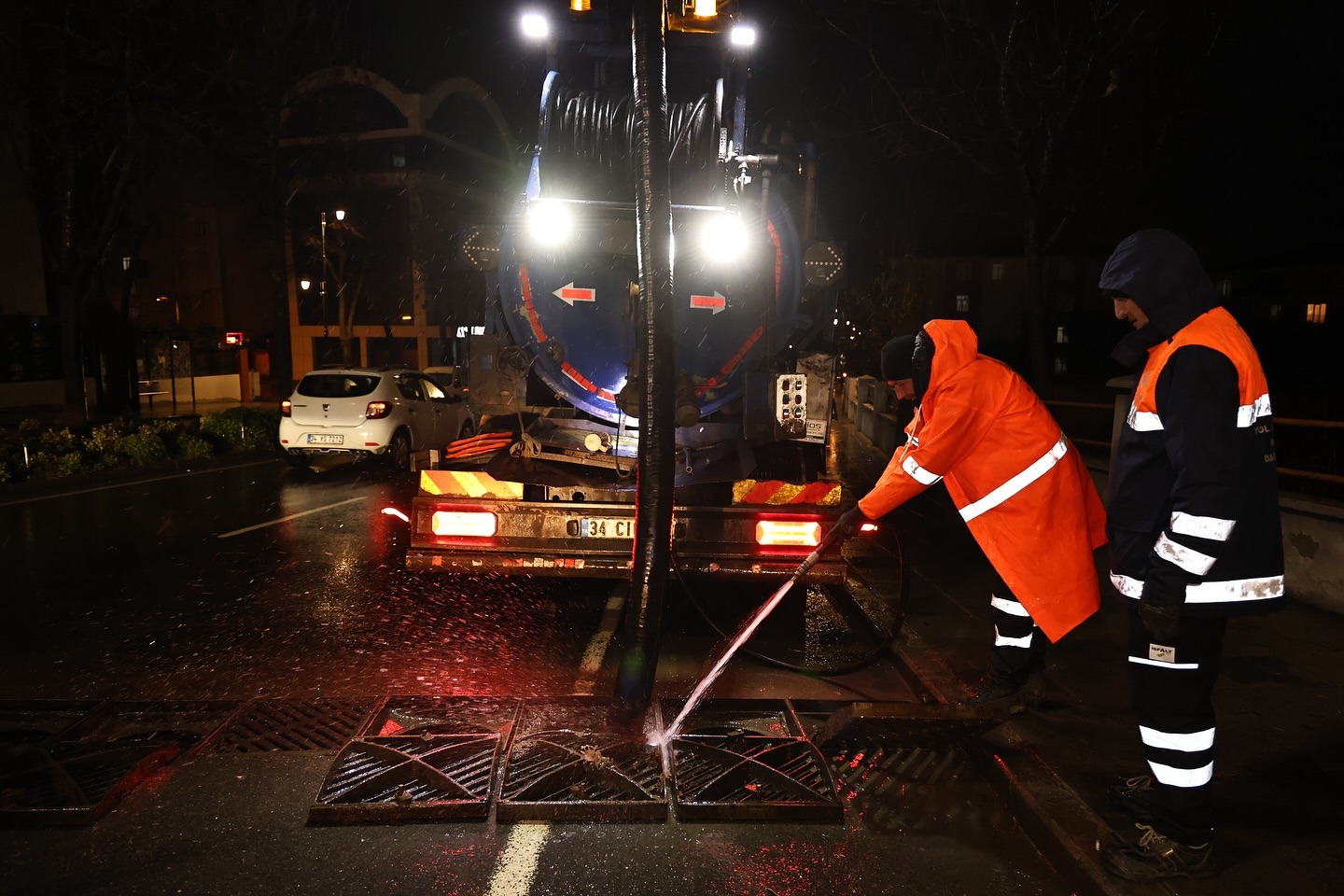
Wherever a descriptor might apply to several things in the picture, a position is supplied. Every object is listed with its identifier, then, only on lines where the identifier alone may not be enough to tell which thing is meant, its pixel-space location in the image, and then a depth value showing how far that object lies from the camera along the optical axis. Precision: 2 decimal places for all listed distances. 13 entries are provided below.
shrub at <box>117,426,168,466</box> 13.58
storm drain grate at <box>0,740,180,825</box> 3.37
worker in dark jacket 2.89
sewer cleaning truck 5.52
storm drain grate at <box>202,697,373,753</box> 4.06
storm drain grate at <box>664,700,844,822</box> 3.53
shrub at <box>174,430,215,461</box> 14.59
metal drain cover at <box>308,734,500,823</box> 3.42
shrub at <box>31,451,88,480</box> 12.25
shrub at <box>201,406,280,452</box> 15.58
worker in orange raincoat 3.94
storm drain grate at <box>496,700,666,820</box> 3.49
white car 13.29
